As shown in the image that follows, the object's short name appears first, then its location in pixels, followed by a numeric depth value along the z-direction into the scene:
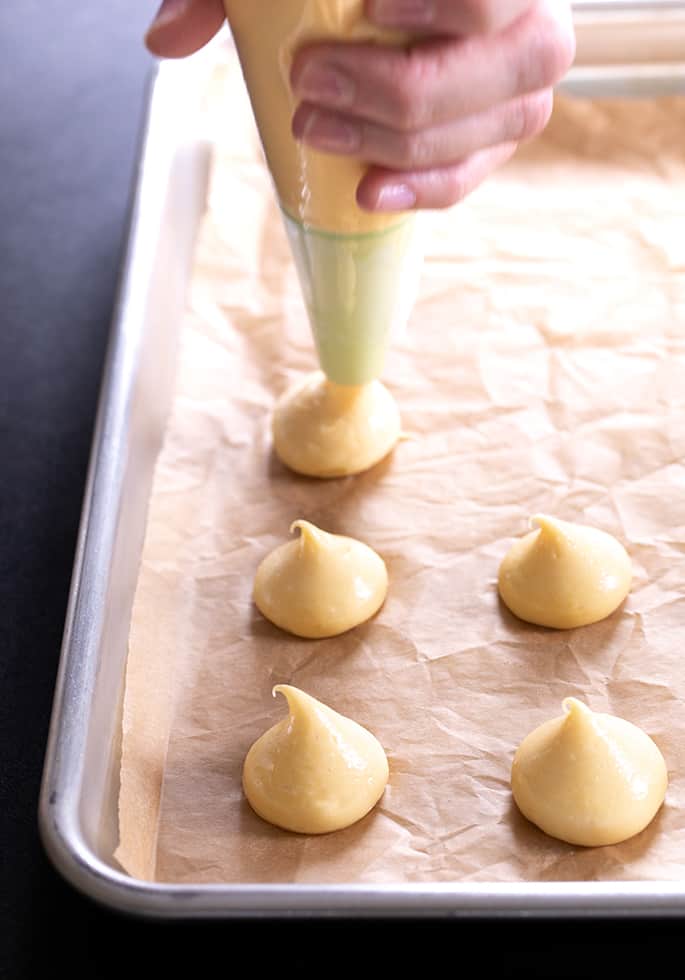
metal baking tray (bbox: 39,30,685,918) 0.61
